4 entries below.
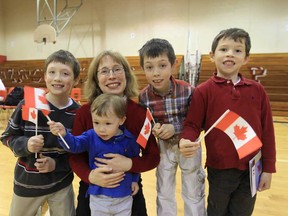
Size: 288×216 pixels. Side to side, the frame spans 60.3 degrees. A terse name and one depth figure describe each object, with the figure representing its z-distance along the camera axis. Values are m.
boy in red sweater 1.23
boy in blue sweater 1.09
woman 1.11
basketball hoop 7.90
